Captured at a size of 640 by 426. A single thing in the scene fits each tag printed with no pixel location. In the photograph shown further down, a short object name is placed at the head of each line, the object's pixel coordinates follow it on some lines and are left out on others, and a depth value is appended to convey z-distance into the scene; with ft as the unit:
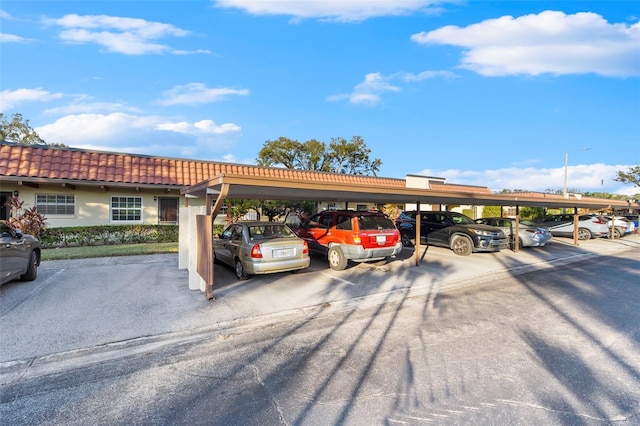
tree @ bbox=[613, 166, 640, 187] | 118.01
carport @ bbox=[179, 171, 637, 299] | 19.96
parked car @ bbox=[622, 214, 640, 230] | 72.56
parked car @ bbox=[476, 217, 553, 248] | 45.88
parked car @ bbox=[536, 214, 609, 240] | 61.31
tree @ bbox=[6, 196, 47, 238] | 40.16
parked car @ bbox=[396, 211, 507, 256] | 40.47
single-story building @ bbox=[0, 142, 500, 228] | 42.19
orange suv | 29.40
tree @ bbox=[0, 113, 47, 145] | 107.34
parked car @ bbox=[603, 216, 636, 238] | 65.72
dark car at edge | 20.59
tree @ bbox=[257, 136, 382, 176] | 137.39
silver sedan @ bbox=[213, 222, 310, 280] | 24.67
